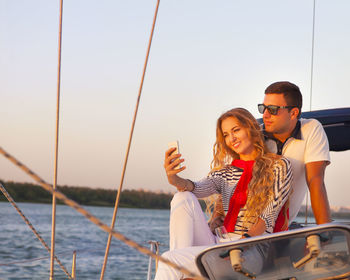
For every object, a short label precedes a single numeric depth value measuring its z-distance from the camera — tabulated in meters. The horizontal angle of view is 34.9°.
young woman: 2.27
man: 2.65
